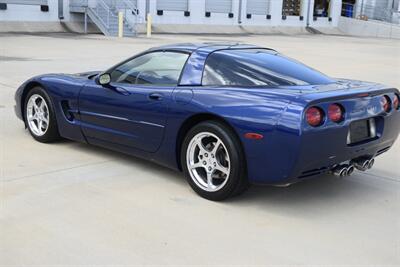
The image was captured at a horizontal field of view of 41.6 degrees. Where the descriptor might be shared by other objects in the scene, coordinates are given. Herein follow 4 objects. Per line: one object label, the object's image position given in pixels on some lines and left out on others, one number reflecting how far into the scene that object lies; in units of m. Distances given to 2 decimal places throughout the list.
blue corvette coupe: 4.03
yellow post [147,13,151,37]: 30.70
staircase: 29.19
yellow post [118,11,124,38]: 28.39
